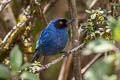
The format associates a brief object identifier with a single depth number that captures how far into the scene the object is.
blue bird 7.54
